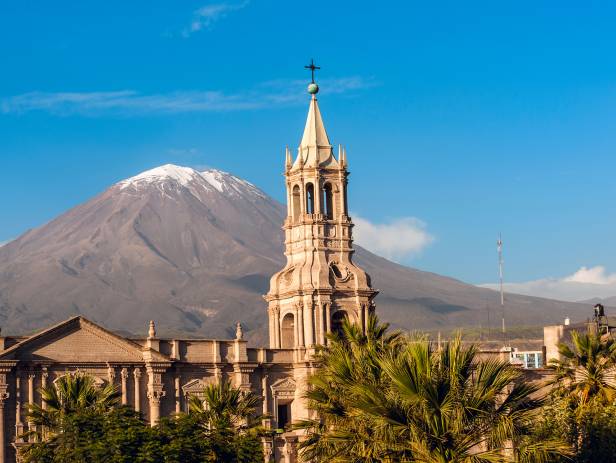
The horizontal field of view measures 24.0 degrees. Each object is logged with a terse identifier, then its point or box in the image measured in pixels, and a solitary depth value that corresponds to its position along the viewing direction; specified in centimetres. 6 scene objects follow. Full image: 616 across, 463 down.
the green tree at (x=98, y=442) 6681
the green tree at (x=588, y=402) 7119
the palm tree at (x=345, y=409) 5188
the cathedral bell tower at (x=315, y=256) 10019
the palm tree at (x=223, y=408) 7150
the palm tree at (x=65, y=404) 7056
